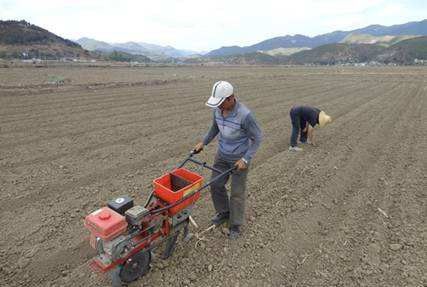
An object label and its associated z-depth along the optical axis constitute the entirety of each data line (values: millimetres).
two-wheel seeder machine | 2982
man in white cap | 3632
